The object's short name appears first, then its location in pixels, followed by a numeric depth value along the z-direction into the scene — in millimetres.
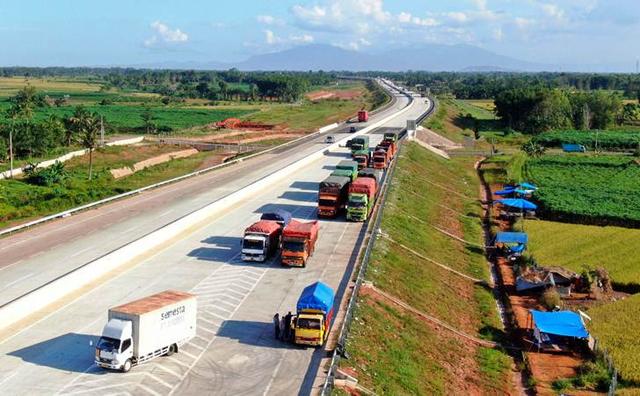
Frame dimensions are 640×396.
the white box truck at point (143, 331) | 23922
